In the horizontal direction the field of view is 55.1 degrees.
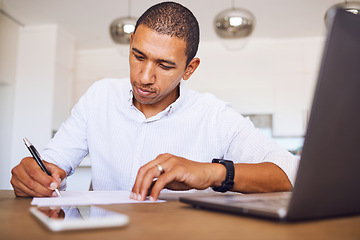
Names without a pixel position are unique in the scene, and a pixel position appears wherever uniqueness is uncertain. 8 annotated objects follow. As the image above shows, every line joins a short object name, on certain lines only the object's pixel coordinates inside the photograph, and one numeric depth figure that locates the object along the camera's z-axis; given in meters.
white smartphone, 0.34
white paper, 0.62
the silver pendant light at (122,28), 2.61
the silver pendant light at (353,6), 2.16
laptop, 0.36
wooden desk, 0.33
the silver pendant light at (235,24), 2.37
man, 1.05
